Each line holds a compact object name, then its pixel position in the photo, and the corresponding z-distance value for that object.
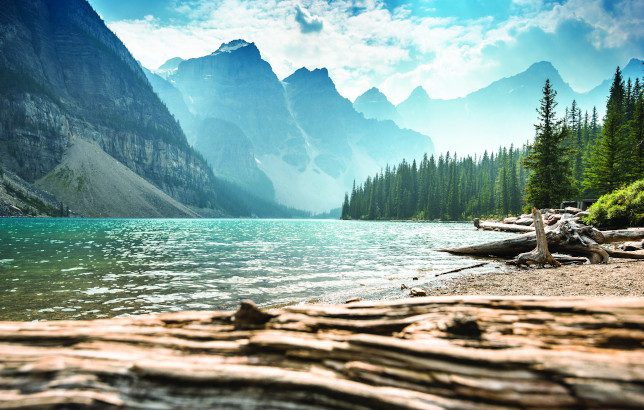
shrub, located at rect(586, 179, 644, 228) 21.45
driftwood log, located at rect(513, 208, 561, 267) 15.02
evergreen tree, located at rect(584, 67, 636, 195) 46.66
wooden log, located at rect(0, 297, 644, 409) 2.11
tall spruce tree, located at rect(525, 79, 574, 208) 43.81
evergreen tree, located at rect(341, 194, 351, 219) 179.18
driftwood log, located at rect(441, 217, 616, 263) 15.52
